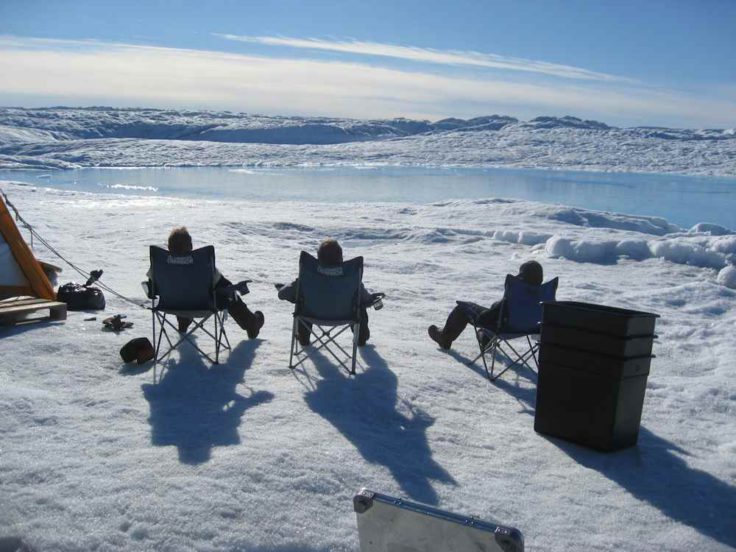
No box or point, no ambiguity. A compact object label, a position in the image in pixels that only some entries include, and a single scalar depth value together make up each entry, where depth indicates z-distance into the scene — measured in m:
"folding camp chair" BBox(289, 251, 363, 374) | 5.31
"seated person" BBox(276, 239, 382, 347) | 5.46
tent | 6.33
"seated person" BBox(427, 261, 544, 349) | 5.43
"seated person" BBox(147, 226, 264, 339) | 5.51
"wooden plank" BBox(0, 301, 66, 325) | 5.66
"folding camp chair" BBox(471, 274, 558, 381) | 5.28
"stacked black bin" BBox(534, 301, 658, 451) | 4.07
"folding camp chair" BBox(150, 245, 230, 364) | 5.27
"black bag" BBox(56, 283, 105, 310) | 6.62
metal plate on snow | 2.28
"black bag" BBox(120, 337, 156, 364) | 5.21
